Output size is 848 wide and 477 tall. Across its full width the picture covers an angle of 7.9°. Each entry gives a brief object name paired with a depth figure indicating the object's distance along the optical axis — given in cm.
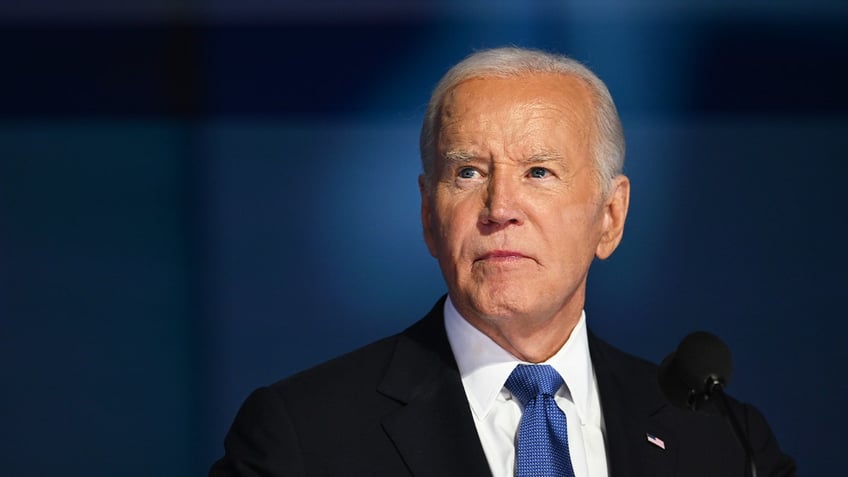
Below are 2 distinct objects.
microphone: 498
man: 513
